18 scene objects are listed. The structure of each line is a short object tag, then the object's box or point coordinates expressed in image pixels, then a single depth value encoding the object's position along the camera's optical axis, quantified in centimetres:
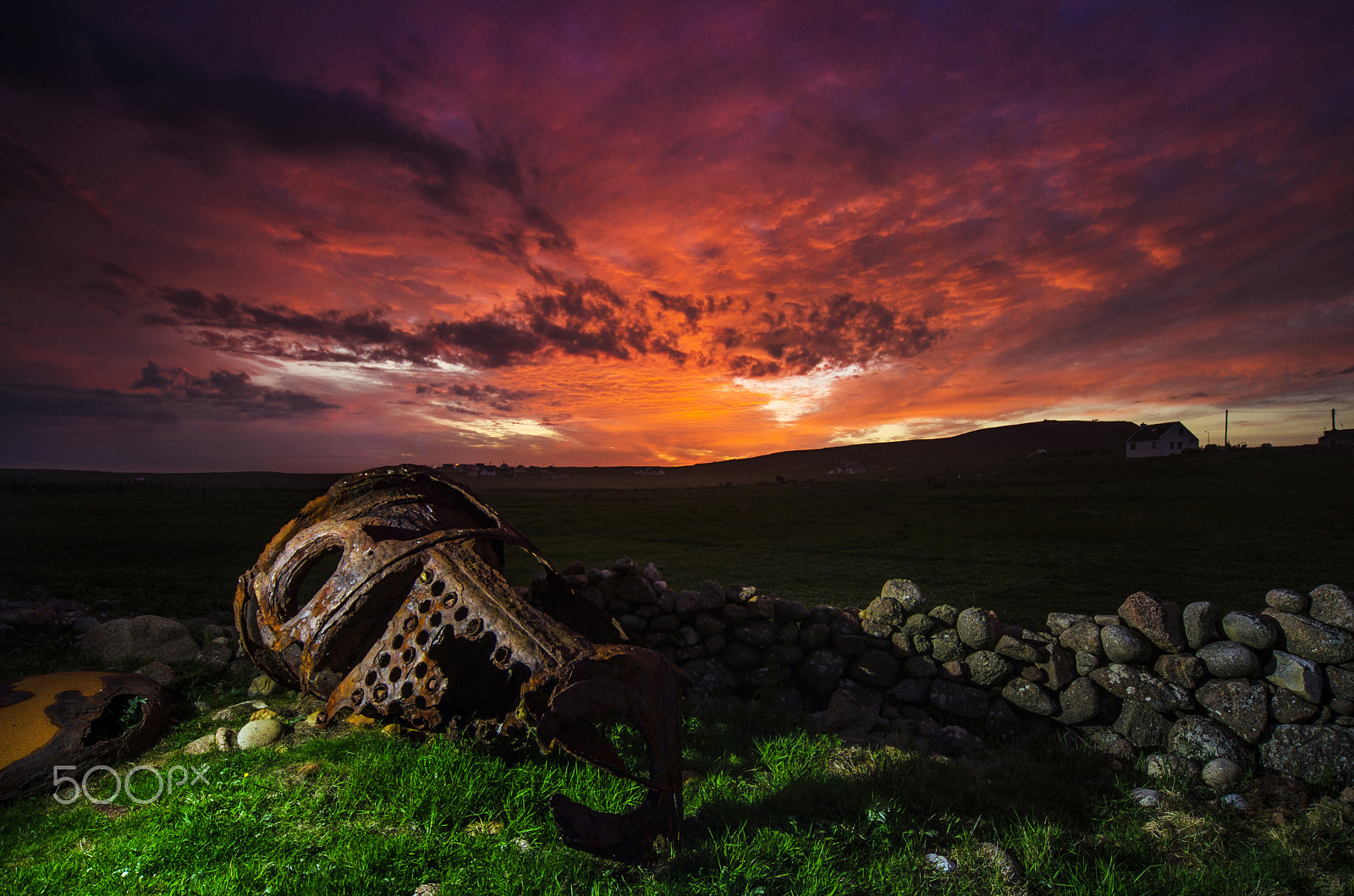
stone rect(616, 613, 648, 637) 762
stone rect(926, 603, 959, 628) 780
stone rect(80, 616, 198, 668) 722
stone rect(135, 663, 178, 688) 629
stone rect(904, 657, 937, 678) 746
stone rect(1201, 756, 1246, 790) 560
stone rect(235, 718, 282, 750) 476
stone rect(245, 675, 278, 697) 636
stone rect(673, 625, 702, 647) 764
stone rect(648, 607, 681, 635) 770
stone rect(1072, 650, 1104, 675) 697
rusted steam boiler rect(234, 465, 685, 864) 308
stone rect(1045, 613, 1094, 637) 738
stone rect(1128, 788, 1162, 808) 490
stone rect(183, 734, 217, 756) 478
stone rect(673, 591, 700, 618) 774
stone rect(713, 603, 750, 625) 780
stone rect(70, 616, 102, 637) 830
